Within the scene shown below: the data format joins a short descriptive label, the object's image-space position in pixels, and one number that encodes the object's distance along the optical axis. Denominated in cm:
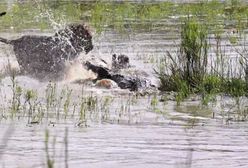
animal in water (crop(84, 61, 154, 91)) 2167
